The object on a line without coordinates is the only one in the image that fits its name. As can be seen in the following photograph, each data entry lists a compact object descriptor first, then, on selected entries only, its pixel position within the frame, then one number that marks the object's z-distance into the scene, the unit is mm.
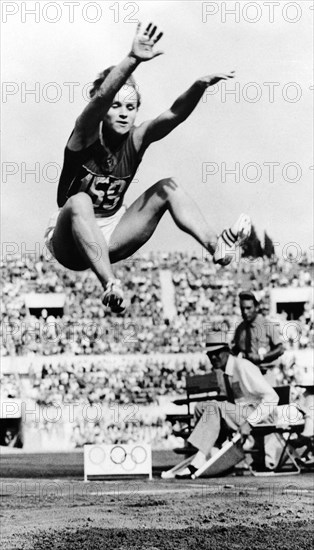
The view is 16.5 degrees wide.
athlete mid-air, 8133
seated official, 8625
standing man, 8742
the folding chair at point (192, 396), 8594
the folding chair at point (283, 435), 8734
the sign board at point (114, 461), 8352
